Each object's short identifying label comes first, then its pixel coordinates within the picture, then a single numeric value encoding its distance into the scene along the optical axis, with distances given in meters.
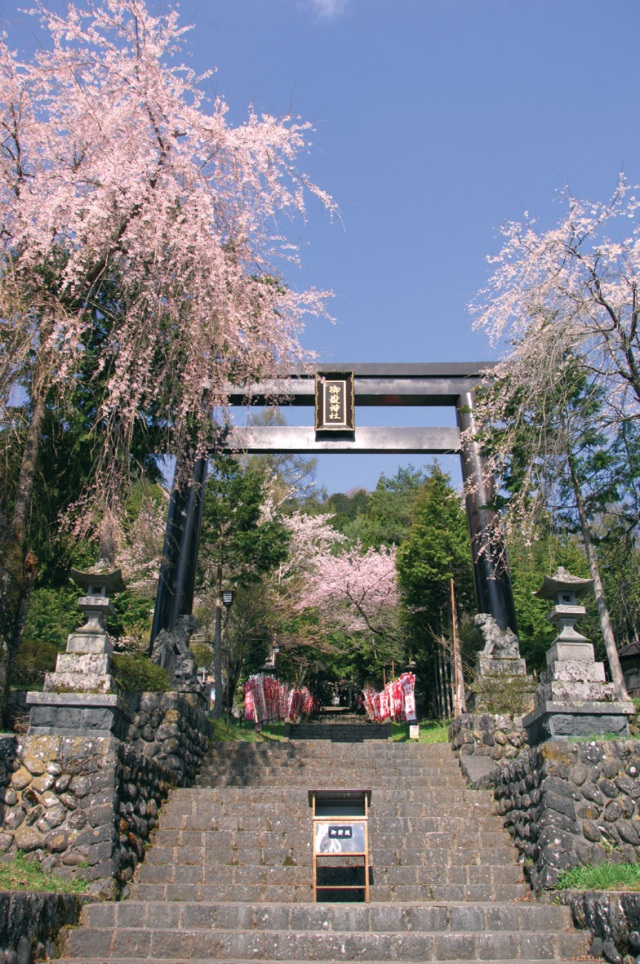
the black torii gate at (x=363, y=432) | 11.95
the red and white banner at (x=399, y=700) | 16.69
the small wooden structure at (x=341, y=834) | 5.77
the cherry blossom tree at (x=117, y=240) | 7.43
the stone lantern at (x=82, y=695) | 6.64
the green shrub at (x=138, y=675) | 9.08
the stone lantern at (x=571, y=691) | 6.63
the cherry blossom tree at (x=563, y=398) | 8.30
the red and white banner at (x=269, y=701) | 16.98
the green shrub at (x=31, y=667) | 10.53
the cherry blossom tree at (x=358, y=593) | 22.75
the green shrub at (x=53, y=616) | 19.56
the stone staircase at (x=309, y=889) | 4.89
